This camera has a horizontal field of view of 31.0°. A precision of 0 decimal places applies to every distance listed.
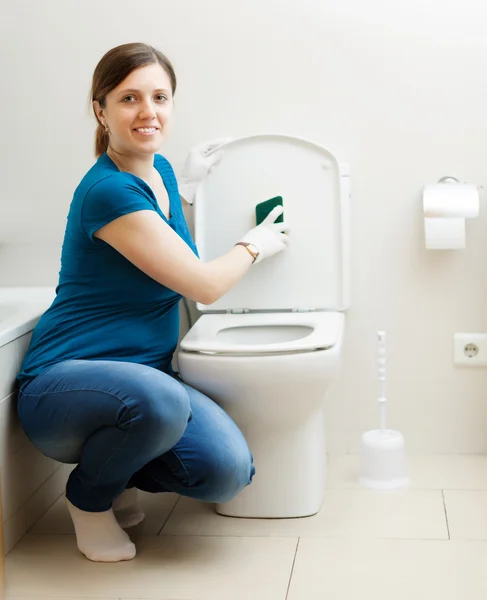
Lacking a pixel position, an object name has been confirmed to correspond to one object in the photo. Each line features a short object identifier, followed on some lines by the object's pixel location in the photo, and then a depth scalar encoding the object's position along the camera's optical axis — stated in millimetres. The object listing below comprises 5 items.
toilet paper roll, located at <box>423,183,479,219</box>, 2092
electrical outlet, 2252
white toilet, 1792
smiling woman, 1637
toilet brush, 2092
